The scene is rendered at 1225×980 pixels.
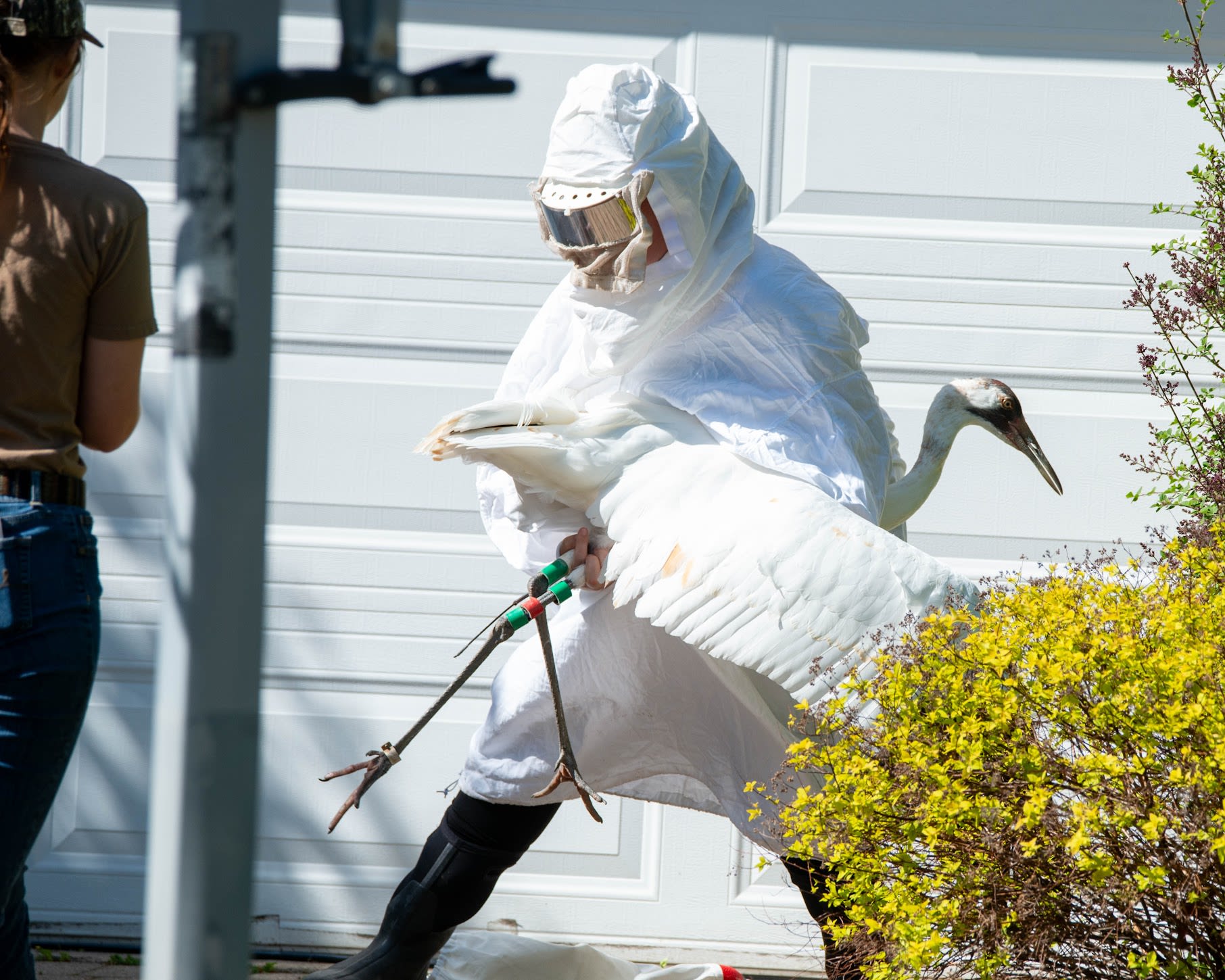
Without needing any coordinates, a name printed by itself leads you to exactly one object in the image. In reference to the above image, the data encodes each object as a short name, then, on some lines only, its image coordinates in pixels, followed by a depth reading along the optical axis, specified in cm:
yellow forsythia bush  1308
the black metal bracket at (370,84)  798
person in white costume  1340
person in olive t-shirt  1312
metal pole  799
